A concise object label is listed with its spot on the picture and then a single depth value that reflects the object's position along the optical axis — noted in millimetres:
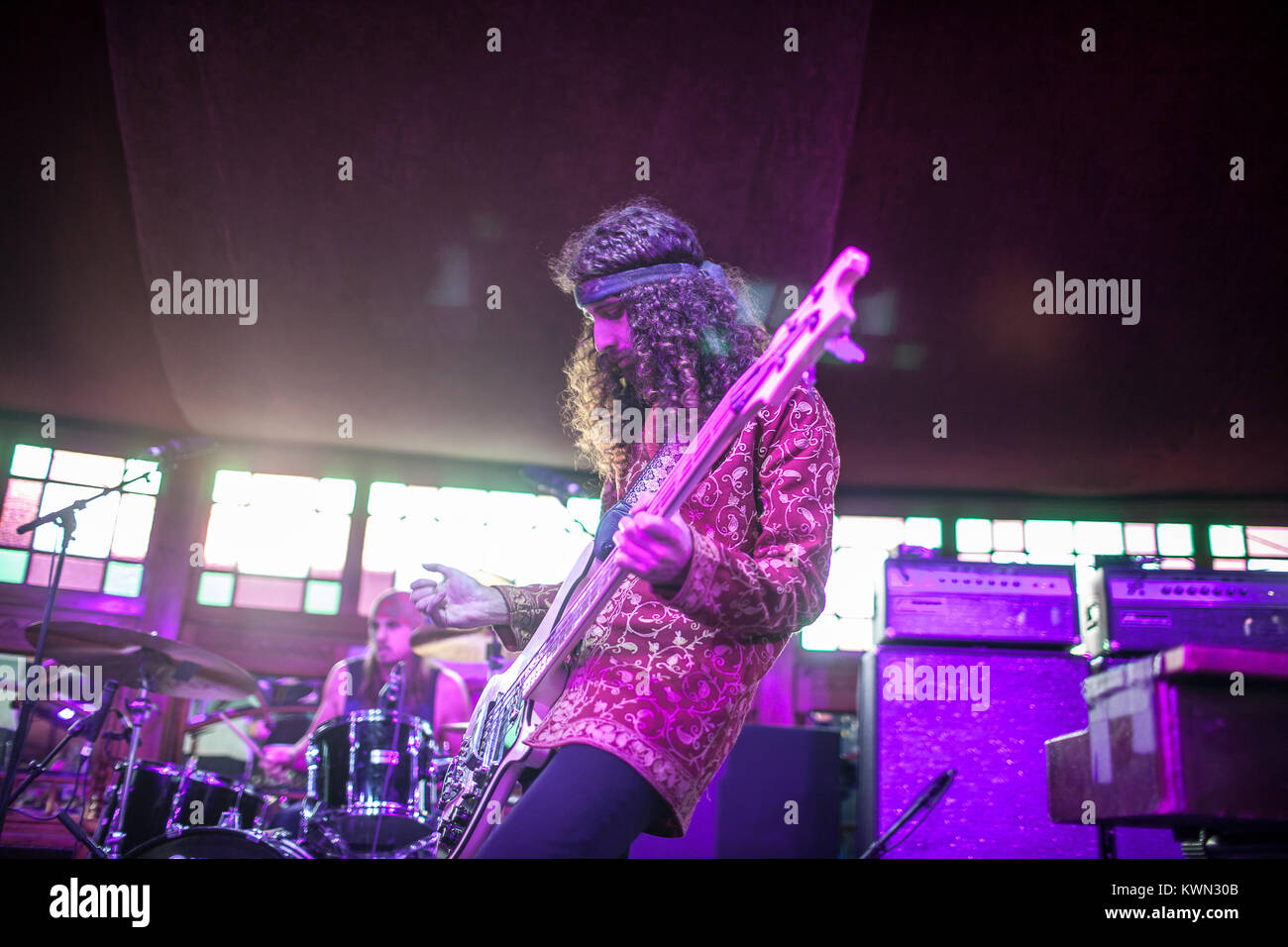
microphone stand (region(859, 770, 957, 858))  3506
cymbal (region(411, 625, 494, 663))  7262
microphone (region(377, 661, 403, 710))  5168
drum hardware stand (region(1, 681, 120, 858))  3855
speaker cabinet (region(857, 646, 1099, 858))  3549
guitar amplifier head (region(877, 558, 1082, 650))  3736
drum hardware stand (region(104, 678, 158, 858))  3945
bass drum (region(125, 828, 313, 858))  3641
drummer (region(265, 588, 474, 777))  6043
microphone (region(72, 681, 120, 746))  4194
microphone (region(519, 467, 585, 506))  5203
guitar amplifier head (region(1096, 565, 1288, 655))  3453
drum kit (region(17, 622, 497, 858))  4055
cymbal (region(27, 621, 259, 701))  4066
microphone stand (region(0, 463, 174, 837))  3949
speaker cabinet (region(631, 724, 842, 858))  3809
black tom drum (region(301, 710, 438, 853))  4219
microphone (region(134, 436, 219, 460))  4691
